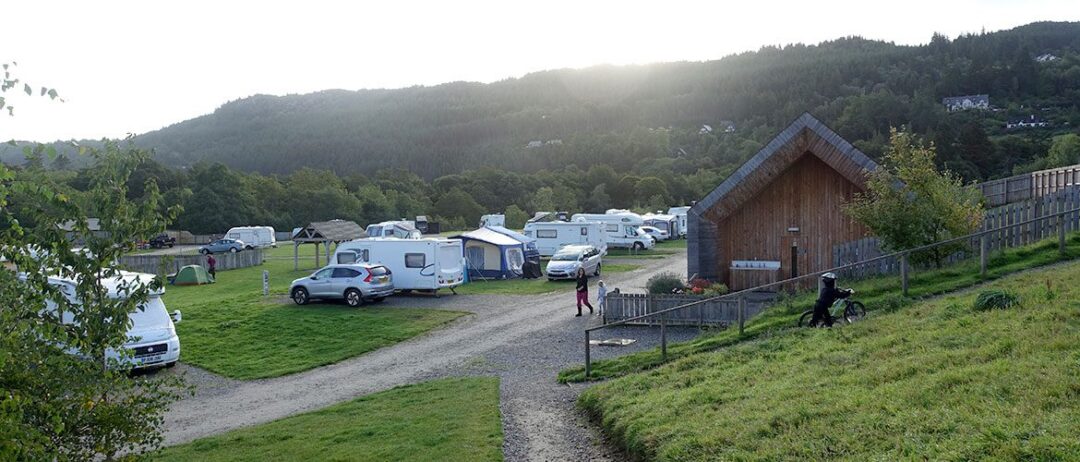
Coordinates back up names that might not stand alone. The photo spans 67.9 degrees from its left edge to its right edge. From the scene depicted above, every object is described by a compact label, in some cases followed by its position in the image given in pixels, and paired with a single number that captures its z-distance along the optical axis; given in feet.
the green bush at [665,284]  77.10
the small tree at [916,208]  57.88
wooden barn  79.41
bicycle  43.96
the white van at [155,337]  58.39
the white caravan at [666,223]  191.93
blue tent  115.55
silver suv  87.40
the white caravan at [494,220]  207.65
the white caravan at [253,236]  187.01
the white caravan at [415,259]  95.86
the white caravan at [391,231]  166.01
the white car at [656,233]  182.14
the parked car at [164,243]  202.63
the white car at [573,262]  108.68
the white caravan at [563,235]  143.95
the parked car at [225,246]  172.65
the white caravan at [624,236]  161.27
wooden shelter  127.44
